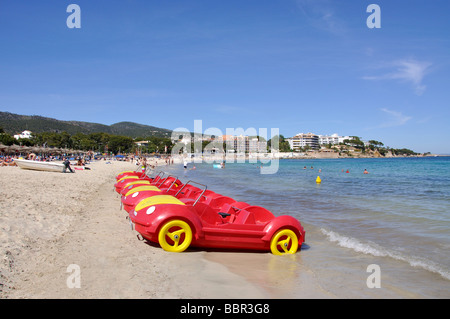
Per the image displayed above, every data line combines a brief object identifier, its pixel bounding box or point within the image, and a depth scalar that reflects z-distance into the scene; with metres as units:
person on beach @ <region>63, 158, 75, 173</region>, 23.49
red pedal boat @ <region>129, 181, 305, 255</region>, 5.95
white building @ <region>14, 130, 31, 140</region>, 107.16
